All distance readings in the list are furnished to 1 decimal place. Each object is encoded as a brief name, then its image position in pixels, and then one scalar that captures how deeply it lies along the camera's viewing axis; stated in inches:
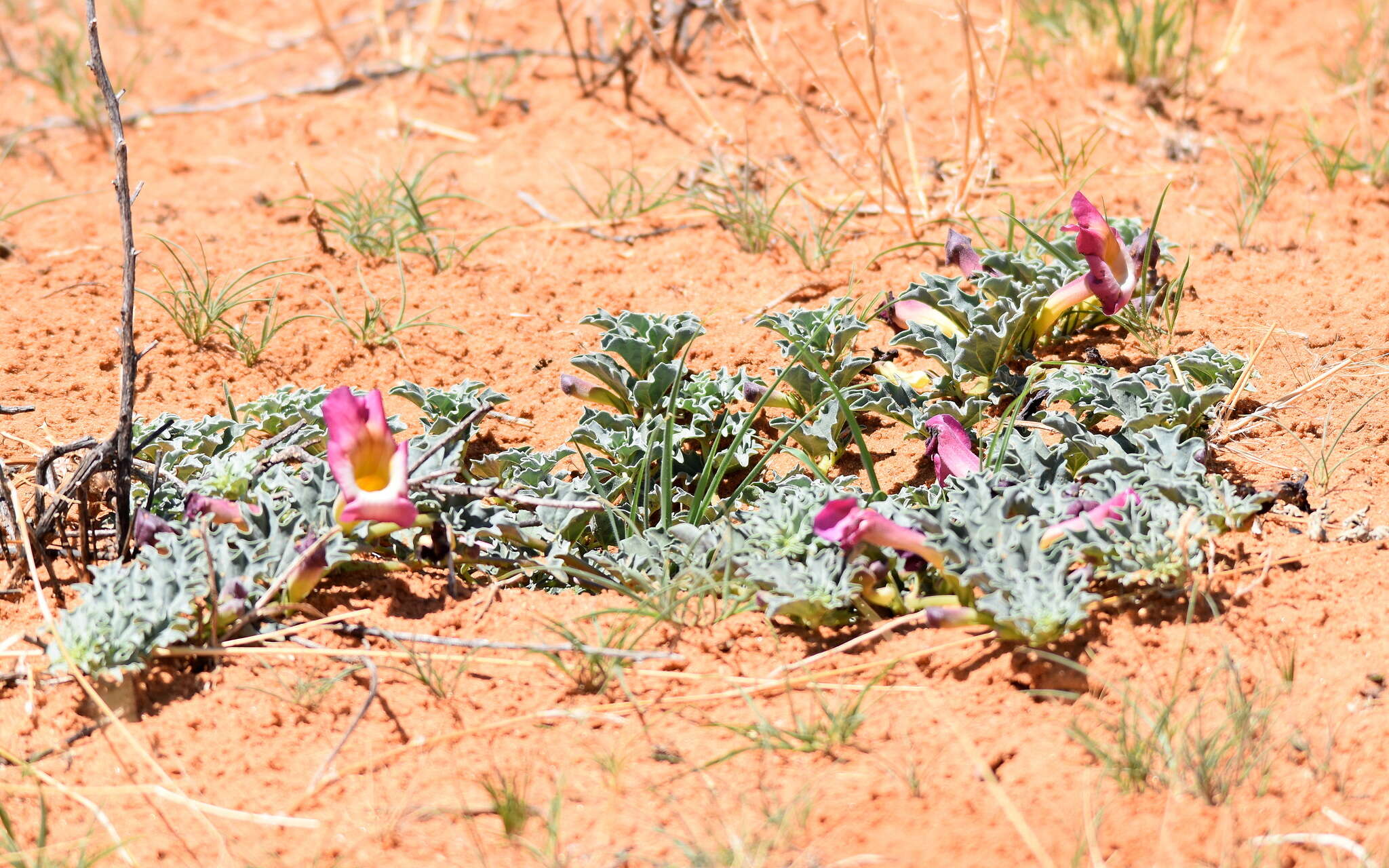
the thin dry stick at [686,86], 305.7
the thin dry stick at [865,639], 162.9
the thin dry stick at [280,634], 165.0
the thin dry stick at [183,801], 138.8
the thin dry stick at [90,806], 133.3
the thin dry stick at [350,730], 145.7
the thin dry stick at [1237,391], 197.0
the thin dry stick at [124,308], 163.9
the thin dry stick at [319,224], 277.0
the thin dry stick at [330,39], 360.8
